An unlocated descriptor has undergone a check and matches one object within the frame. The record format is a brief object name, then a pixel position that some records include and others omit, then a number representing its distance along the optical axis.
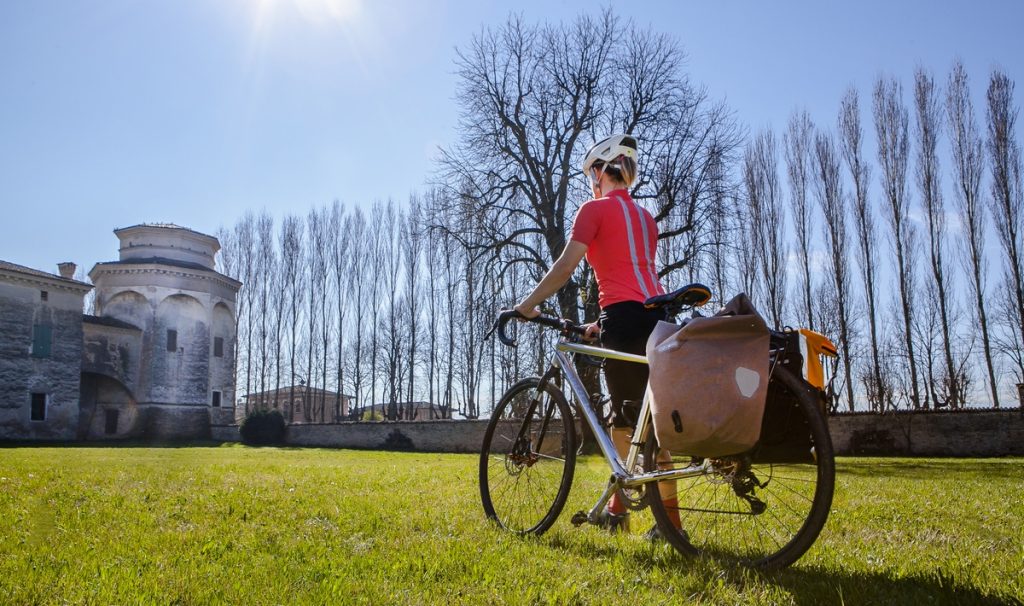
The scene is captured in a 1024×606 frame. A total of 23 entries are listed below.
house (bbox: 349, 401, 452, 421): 39.19
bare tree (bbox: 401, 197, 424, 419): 39.84
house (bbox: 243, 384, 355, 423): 41.69
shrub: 33.16
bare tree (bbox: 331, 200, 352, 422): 41.47
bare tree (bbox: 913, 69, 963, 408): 25.17
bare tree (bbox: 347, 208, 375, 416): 41.03
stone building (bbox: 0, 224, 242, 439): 34.69
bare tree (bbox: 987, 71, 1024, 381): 23.09
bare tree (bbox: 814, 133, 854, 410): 26.77
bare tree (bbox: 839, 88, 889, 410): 26.19
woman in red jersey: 3.31
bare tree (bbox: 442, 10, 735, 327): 19.52
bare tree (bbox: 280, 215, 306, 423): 42.59
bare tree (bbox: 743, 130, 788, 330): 27.17
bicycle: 2.43
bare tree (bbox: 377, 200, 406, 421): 40.50
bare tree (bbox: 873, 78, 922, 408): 25.83
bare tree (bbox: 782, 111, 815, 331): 27.59
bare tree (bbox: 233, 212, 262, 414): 43.75
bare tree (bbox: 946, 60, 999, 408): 24.48
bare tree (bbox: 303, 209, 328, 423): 41.94
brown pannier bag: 2.36
